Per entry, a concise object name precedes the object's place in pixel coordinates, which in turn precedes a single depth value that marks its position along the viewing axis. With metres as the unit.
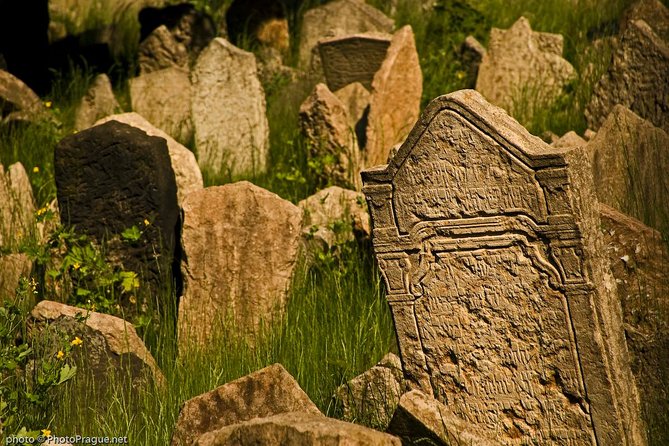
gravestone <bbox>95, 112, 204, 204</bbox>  14.52
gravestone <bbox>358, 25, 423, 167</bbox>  16.58
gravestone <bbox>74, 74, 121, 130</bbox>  18.36
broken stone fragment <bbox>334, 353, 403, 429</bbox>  10.22
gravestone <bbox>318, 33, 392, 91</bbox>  18.48
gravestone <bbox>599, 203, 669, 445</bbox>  10.02
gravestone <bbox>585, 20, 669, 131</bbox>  15.48
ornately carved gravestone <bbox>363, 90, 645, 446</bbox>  9.20
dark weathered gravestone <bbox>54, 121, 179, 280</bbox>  13.27
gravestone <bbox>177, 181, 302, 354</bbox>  12.59
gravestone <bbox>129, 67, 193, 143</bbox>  18.48
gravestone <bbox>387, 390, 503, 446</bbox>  8.90
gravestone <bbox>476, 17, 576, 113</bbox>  18.23
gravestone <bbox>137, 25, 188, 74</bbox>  20.73
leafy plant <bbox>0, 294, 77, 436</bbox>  9.50
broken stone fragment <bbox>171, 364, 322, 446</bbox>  9.29
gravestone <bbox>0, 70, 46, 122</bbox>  17.69
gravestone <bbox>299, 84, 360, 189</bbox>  16.30
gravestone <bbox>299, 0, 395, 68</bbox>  21.67
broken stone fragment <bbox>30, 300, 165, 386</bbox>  10.84
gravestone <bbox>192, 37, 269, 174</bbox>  17.34
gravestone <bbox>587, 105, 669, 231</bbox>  12.37
